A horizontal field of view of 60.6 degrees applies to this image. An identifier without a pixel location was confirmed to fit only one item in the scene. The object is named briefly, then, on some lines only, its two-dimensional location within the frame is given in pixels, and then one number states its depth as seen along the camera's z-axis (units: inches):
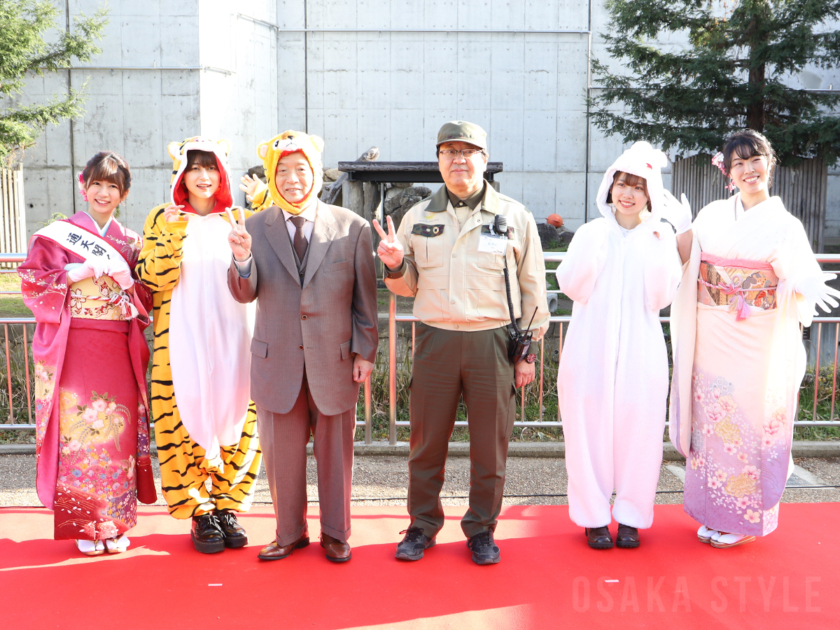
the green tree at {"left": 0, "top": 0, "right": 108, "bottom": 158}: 350.9
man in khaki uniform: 117.0
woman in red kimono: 118.1
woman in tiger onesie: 117.8
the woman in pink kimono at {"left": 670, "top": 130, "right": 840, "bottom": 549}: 121.5
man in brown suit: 115.0
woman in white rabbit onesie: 120.7
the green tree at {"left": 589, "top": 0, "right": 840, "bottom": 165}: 335.9
